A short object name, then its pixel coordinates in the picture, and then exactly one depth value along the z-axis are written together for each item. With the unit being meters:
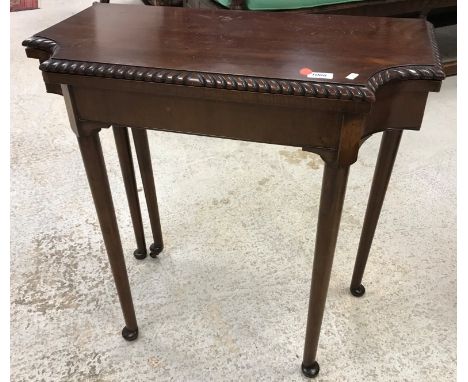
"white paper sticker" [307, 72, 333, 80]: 0.70
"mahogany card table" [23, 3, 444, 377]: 0.70
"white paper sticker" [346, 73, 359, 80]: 0.69
